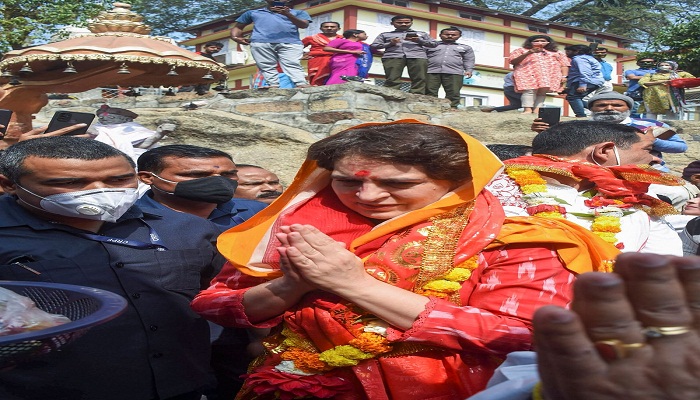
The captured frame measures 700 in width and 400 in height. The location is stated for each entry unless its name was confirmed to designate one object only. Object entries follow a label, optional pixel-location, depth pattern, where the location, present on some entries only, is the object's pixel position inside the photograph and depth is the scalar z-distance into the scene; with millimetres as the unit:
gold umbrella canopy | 6582
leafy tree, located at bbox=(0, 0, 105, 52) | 16781
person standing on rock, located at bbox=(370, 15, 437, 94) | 12859
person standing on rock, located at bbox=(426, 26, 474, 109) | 13102
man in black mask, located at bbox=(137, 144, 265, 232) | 4203
